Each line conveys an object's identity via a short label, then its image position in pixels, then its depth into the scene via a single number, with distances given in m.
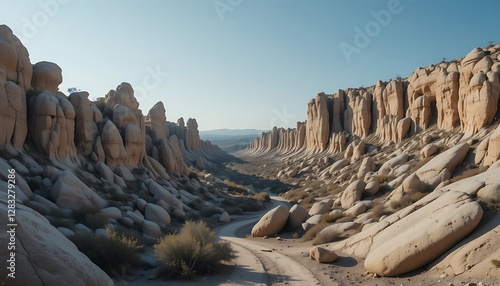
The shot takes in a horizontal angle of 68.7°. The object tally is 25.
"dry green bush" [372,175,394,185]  25.95
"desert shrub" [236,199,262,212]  33.34
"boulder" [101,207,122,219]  18.87
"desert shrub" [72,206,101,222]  17.22
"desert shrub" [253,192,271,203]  38.13
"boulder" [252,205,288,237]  20.97
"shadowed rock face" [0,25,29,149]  20.72
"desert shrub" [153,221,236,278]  12.08
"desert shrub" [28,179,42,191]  18.77
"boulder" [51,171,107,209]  18.48
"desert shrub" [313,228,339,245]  16.91
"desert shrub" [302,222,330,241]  18.72
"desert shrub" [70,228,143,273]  11.77
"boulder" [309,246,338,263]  13.50
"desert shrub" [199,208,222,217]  28.10
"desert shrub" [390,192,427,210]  17.66
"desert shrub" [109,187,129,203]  22.69
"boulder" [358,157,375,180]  33.47
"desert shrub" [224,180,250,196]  43.80
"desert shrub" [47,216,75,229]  14.78
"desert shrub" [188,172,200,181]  38.62
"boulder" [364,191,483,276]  10.30
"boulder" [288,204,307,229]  21.53
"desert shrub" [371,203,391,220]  18.03
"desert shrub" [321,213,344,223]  20.27
